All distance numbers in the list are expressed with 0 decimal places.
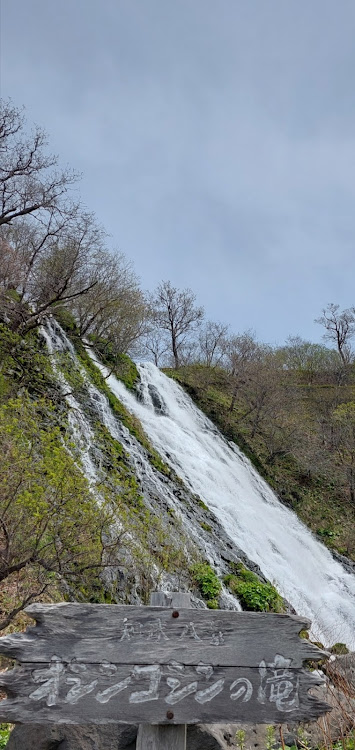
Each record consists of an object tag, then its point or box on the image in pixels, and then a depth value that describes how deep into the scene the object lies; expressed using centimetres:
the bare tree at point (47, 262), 1267
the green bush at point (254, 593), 923
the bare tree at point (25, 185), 1302
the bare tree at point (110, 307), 1750
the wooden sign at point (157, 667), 217
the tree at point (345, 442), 1889
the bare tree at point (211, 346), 2783
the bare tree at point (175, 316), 3105
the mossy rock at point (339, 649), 757
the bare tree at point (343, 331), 3906
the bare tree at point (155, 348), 3184
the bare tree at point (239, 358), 2214
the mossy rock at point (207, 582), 862
